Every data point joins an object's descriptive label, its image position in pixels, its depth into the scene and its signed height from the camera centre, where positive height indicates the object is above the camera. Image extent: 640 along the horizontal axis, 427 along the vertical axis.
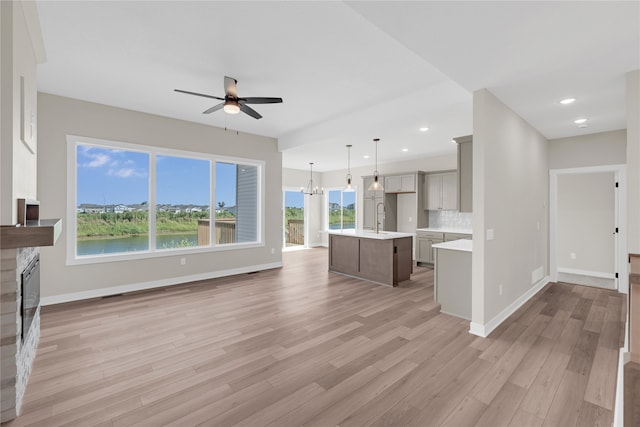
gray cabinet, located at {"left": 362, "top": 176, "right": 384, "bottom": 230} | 8.23 +0.27
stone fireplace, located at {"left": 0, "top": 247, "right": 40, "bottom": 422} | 1.89 -0.82
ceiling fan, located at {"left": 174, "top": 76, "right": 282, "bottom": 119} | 3.22 +1.29
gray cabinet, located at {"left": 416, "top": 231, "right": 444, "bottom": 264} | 6.78 -0.74
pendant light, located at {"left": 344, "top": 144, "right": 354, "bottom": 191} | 6.27 +1.49
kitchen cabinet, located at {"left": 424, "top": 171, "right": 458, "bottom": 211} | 6.91 +0.54
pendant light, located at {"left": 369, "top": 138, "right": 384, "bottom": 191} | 5.39 +0.51
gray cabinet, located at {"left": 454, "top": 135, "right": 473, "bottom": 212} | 3.83 +0.54
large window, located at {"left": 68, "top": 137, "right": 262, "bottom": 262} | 4.48 +0.22
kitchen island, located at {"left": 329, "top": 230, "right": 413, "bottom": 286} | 5.14 -0.81
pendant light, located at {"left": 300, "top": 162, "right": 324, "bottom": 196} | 9.90 +0.84
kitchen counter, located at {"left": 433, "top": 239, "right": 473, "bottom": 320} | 3.60 -0.84
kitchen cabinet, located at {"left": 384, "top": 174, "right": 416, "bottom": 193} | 7.51 +0.79
